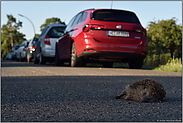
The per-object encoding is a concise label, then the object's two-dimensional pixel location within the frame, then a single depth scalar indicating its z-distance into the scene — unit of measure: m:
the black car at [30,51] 17.75
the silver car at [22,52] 21.61
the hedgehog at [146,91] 3.72
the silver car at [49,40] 13.27
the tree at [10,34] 77.66
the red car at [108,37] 9.07
